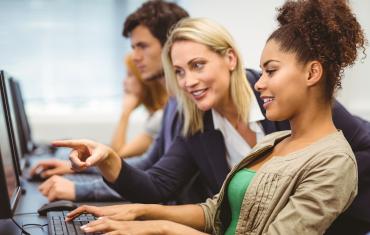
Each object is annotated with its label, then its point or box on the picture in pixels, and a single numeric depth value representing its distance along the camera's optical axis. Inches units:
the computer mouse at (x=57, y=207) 85.5
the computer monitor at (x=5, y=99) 87.2
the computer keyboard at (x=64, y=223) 73.5
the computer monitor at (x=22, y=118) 126.2
